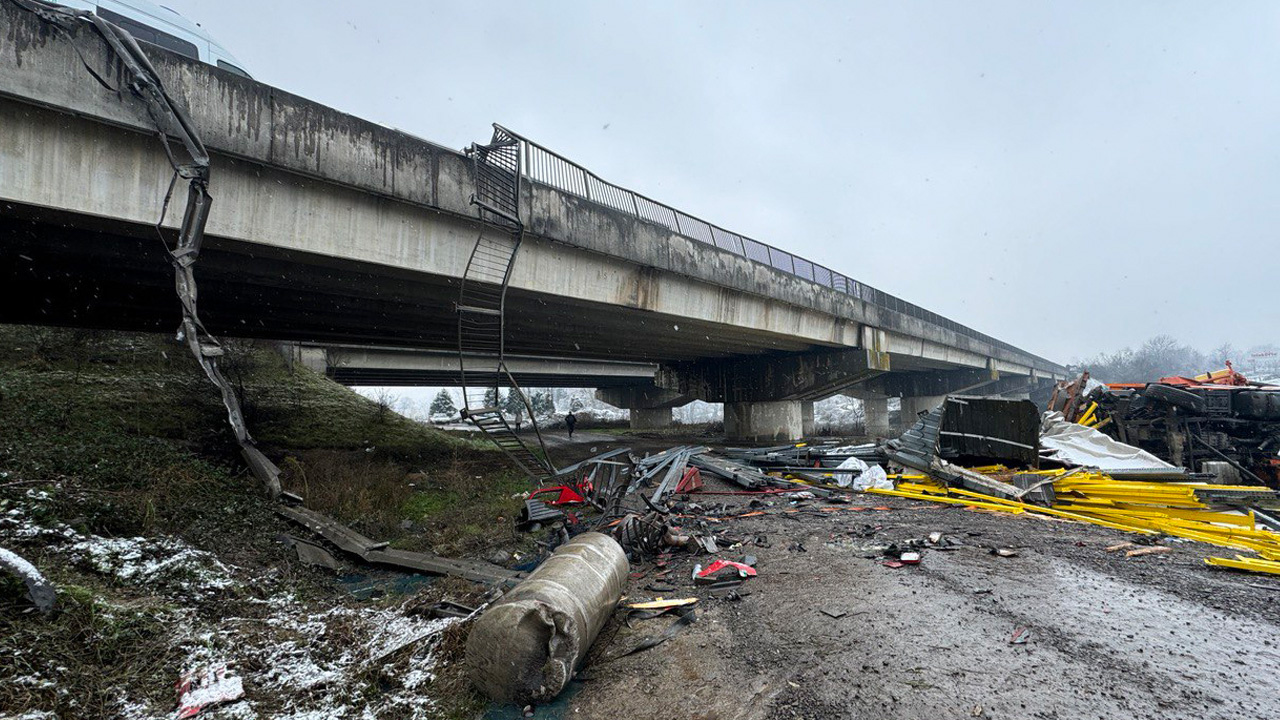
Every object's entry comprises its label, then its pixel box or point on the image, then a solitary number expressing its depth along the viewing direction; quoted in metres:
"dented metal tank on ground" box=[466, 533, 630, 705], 3.41
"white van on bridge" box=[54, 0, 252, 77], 6.97
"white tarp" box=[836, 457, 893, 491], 10.52
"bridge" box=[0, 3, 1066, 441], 5.96
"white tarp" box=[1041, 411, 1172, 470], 10.59
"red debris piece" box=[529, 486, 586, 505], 9.31
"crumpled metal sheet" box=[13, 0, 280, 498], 5.71
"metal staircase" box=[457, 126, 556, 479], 9.39
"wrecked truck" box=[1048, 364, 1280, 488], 12.02
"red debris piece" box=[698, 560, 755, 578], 5.61
